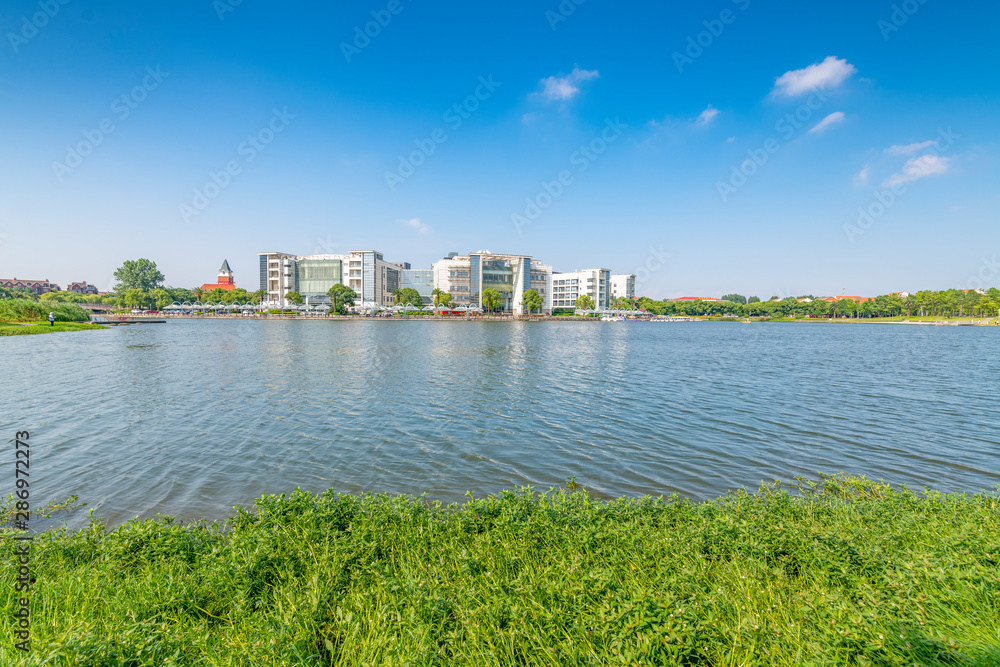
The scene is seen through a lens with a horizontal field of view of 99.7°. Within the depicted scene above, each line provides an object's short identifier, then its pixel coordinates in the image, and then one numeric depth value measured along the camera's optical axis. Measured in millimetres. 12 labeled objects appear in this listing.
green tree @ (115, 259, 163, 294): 150500
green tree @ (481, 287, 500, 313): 157375
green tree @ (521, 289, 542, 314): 160000
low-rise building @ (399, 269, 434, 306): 189875
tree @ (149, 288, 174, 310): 148875
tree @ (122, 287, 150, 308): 138500
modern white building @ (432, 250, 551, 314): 169625
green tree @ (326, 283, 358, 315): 146750
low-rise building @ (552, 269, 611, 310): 195250
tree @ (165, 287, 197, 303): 161625
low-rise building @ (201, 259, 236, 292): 188125
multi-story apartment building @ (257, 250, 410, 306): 164000
